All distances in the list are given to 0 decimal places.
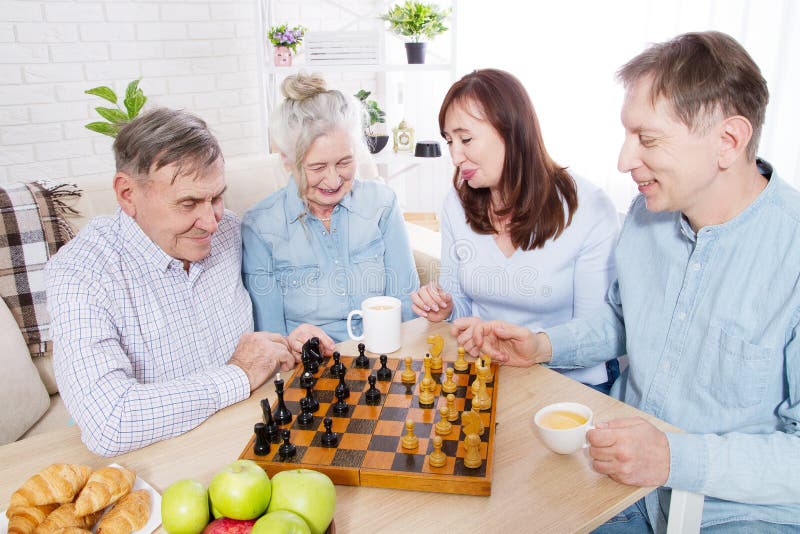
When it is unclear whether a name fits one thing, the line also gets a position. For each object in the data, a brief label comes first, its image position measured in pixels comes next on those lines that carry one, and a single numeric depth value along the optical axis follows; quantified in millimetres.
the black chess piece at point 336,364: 1354
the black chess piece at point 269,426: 1132
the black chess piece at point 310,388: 1226
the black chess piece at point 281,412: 1198
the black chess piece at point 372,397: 1261
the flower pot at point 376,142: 3471
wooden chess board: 1039
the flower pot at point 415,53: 3461
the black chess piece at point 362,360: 1408
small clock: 3695
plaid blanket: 1955
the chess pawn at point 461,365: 1369
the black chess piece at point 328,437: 1121
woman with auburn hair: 1847
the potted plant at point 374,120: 3463
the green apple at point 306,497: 874
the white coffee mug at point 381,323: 1481
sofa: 1886
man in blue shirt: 1130
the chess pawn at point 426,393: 1245
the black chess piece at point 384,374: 1353
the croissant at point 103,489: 971
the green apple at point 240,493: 865
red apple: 867
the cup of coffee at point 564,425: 1092
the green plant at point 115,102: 2691
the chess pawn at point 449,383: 1276
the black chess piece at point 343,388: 1271
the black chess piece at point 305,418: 1188
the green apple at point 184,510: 881
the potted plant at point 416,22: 3395
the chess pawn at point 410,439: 1104
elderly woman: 1937
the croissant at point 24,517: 914
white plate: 980
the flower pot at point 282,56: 3441
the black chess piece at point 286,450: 1096
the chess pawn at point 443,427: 1132
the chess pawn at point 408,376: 1336
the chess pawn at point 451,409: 1180
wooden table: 992
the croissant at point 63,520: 928
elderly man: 1238
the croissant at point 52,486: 958
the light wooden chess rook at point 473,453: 1047
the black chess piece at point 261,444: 1103
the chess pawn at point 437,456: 1053
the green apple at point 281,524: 793
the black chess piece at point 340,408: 1220
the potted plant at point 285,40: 3383
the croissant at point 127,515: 958
